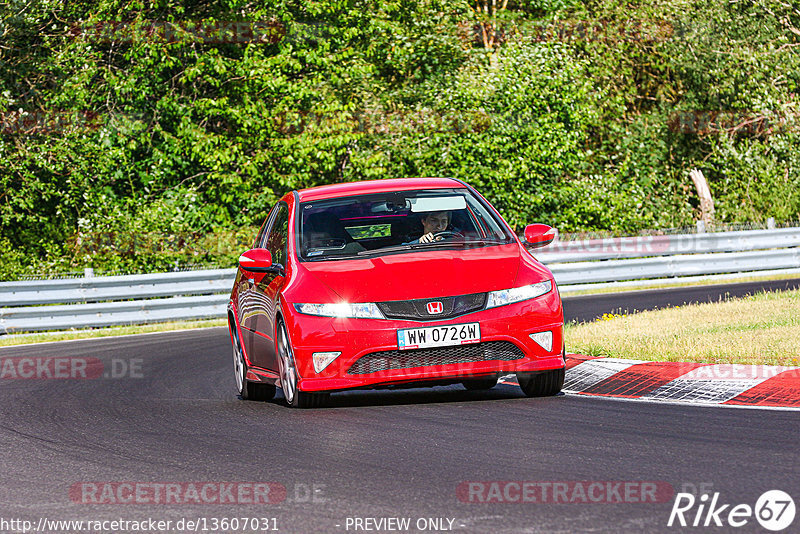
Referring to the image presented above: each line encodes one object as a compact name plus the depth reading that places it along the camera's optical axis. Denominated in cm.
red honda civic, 1661
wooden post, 7281
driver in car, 1911
